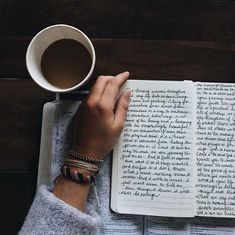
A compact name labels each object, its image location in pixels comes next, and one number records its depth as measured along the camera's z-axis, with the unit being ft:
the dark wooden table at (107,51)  2.36
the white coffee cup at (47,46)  2.08
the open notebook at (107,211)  2.24
